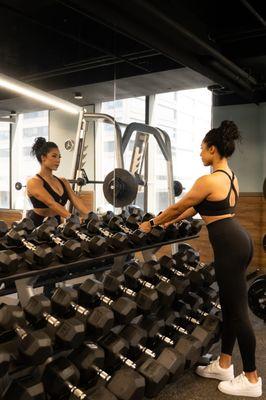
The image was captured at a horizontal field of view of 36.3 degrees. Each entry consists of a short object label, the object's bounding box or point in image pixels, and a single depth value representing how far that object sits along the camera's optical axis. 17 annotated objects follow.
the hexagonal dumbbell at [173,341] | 2.03
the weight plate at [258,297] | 3.16
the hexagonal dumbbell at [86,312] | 1.67
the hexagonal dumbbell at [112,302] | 1.81
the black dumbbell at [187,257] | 2.63
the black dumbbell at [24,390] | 1.38
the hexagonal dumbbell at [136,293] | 1.96
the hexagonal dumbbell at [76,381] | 1.53
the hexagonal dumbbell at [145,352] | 1.84
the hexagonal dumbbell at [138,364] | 1.70
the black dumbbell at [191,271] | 2.43
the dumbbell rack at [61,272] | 1.72
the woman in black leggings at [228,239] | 2.00
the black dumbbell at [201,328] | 2.18
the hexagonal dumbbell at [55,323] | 1.56
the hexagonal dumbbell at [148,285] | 2.06
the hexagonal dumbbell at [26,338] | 1.40
